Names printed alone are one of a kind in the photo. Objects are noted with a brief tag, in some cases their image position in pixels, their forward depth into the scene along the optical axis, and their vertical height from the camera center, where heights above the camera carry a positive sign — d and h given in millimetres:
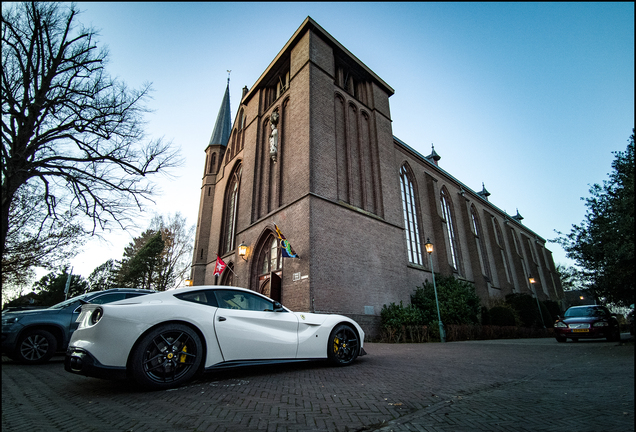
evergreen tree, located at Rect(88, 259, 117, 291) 31641 +5681
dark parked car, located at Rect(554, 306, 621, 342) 10781 -26
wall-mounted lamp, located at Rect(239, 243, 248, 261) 16636 +4012
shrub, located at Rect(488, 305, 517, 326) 17297 +481
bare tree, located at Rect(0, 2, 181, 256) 9258 +6904
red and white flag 17047 +3330
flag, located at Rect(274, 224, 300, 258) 12891 +3082
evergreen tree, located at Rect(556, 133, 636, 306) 6496 +1919
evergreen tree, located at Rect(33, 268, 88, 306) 27516 +3603
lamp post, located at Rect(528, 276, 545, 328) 21523 +808
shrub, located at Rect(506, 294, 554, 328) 20031 +1034
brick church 13609 +7296
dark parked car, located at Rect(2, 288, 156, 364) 6043 +41
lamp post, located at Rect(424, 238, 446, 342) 12670 -260
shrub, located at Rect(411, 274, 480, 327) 14755 +1160
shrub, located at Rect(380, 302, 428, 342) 12672 +112
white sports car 3697 -67
